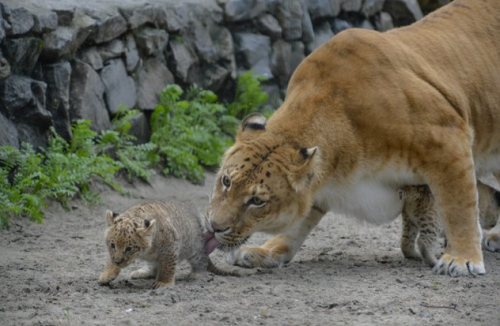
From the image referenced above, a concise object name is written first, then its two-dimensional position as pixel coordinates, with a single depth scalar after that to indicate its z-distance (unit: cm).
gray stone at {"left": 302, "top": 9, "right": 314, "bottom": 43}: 1465
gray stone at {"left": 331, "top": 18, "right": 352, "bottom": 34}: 1537
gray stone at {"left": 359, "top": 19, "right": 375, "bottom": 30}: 1580
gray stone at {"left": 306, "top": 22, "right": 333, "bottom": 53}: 1481
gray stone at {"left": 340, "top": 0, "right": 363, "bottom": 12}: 1542
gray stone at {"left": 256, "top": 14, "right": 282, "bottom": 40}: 1394
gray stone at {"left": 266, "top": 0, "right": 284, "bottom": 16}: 1395
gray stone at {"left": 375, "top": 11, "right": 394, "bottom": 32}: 1602
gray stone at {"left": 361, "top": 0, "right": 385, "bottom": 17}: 1576
